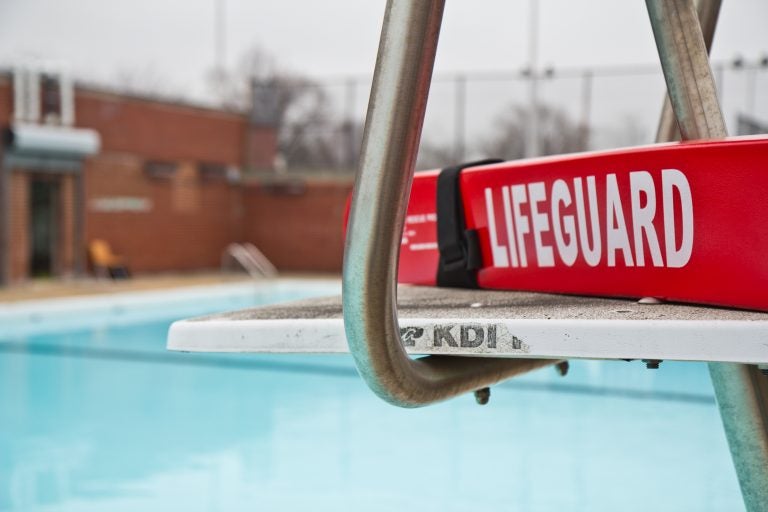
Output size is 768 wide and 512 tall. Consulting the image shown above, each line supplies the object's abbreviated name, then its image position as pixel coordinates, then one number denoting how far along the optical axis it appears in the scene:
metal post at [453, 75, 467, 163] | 22.97
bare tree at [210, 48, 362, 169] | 23.64
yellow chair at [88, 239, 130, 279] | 19.28
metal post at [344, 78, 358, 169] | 23.52
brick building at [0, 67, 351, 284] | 18.36
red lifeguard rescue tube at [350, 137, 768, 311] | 1.14
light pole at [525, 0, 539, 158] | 21.81
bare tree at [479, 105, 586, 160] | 22.09
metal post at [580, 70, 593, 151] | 21.61
